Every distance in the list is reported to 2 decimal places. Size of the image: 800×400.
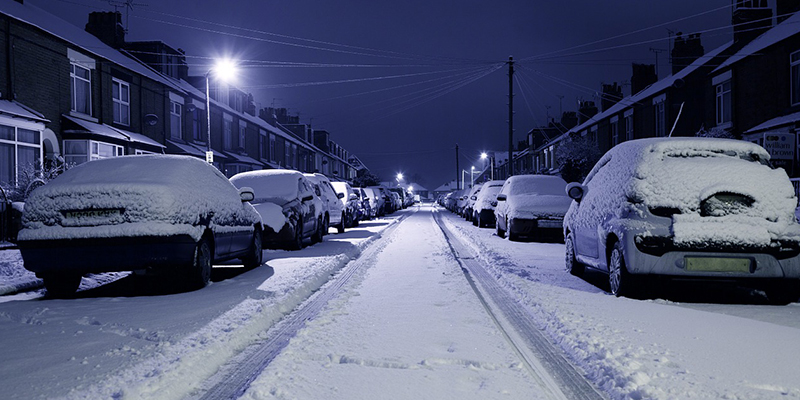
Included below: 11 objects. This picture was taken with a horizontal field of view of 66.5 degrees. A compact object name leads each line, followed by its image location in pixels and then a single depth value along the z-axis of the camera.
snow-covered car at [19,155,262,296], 6.23
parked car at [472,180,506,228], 21.42
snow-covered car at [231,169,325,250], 11.85
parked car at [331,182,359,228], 21.81
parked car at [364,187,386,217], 30.99
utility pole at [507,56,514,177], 33.34
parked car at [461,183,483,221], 27.20
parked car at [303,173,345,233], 16.83
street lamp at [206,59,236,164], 23.20
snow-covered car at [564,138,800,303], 5.95
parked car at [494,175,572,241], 14.23
